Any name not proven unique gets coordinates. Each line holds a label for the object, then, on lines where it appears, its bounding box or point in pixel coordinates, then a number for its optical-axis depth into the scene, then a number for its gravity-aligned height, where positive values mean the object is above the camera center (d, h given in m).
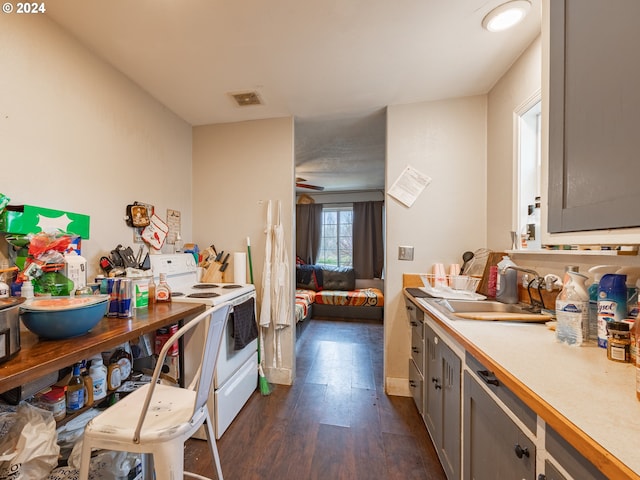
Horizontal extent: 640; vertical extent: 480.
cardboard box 1.16 +0.09
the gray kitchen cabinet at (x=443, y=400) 1.18 -0.83
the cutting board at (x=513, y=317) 1.24 -0.37
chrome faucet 1.39 -0.24
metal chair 0.88 -0.65
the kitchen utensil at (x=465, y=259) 2.10 -0.14
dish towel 1.86 -0.63
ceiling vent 2.07 +1.14
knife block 2.42 -0.32
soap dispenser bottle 1.61 -0.27
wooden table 0.74 -0.38
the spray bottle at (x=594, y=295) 1.01 -0.21
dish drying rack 1.88 -0.30
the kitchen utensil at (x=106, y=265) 1.63 -0.16
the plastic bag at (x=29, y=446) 0.87 -0.71
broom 2.22 -1.22
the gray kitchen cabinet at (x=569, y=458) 0.50 -0.45
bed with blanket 4.40 -0.93
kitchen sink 1.60 -0.41
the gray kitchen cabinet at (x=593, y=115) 0.62 +0.34
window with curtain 5.60 +0.07
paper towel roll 2.36 -0.25
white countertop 0.51 -0.37
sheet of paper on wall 2.20 +0.46
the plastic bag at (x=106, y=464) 1.11 -0.96
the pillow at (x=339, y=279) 4.92 -0.73
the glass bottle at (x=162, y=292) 1.65 -0.33
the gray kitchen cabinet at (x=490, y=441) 0.71 -0.63
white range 1.66 -0.72
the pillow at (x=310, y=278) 4.96 -0.73
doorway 2.62 +1.11
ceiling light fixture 1.29 +1.15
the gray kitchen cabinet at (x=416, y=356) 1.80 -0.85
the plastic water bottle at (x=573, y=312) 0.95 -0.26
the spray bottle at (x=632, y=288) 0.90 -0.16
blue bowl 0.94 -0.29
